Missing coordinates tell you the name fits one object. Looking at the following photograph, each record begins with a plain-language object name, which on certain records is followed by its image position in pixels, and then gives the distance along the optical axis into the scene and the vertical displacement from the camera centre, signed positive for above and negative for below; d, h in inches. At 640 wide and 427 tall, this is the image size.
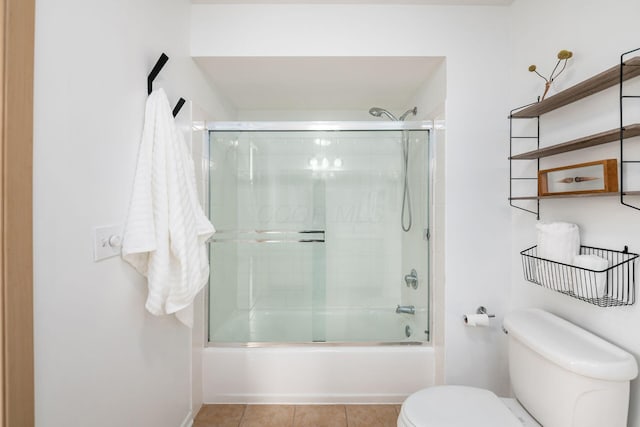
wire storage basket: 40.9 -9.2
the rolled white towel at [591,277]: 41.4 -8.6
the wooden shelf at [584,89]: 38.4 +18.0
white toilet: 37.9 -23.9
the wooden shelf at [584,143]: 37.2 +10.1
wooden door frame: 25.8 +0.2
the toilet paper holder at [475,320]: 62.4 -21.8
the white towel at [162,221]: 43.3 -1.1
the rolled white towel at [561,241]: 45.9 -4.1
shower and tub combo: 74.5 -5.2
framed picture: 40.9 +5.3
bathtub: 70.2 -36.9
